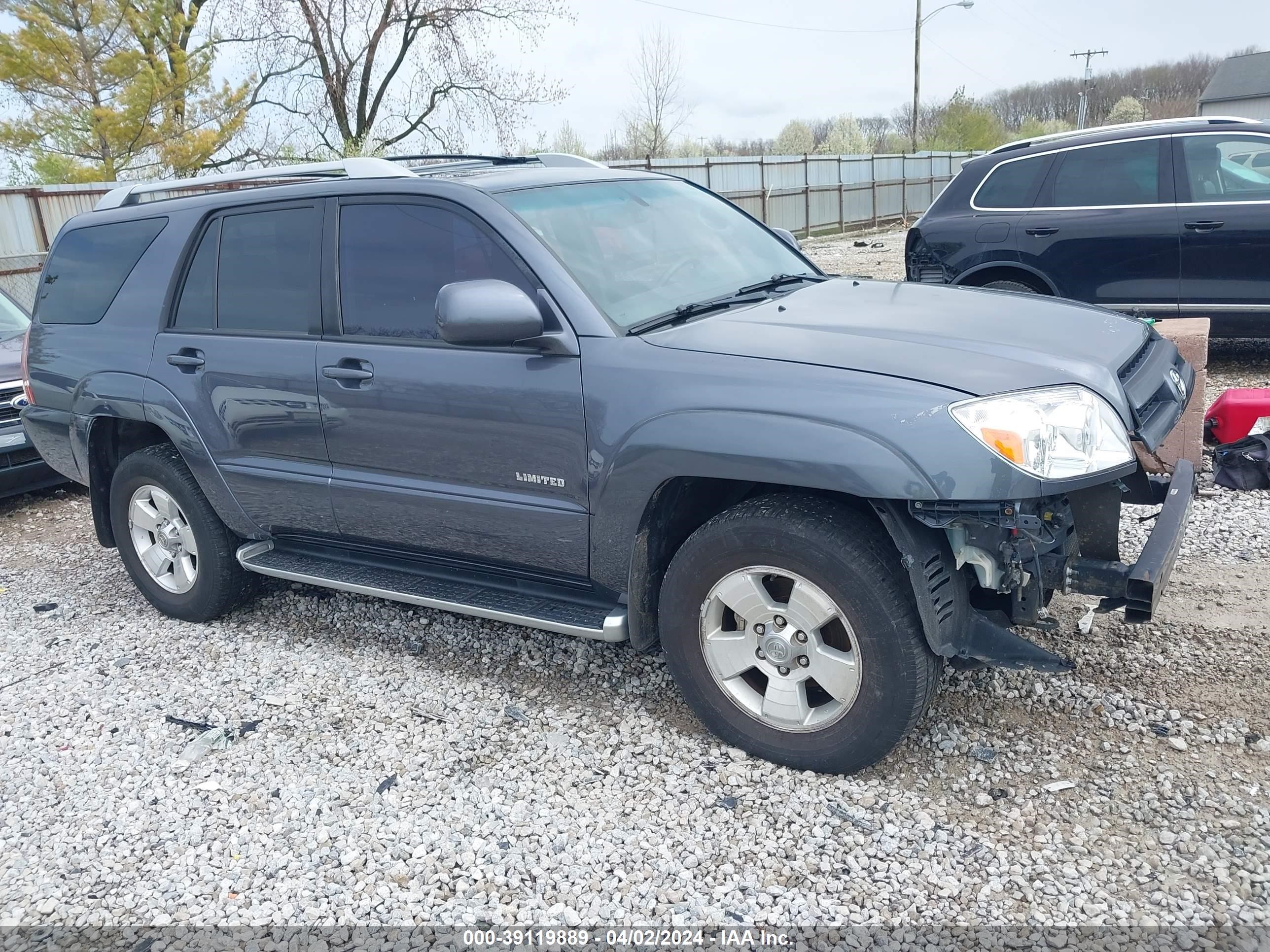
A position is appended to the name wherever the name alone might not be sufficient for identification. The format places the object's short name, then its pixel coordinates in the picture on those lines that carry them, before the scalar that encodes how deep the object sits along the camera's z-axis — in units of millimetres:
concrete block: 5059
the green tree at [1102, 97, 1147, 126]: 69312
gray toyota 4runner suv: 2791
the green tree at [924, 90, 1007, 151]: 46938
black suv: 6719
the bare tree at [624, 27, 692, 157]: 38750
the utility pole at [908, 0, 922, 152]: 38969
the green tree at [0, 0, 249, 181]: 18031
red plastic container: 5473
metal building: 53094
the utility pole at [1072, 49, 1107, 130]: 57031
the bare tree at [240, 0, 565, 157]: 25016
